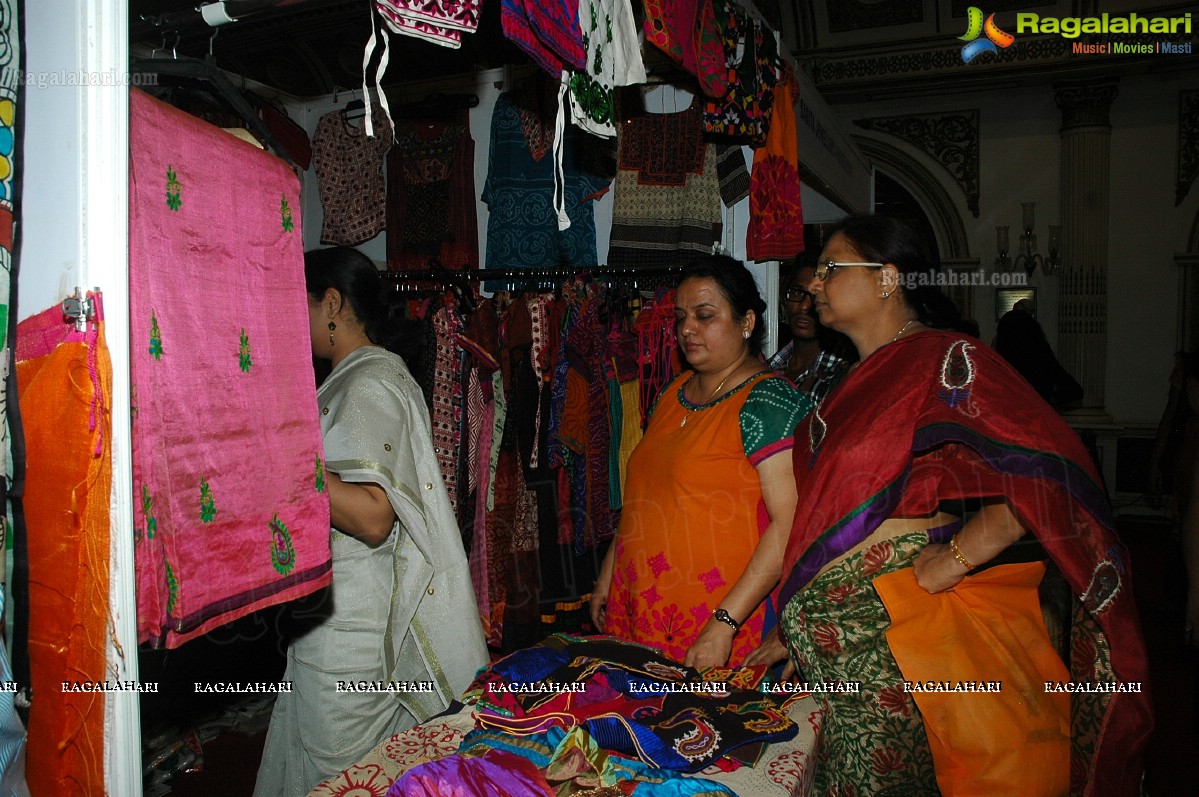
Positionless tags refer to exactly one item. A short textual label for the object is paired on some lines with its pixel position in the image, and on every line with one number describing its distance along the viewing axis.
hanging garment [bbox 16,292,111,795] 0.94
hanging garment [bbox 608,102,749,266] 3.48
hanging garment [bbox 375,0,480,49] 1.28
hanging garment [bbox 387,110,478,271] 3.80
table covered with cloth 1.13
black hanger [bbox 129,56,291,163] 1.09
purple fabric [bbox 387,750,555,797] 1.03
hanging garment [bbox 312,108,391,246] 3.92
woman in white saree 1.77
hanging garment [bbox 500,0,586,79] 1.52
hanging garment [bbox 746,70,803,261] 3.23
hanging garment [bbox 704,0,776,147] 2.79
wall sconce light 7.99
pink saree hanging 1.00
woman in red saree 1.67
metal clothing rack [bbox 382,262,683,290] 3.40
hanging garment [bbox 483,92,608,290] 3.64
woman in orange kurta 1.96
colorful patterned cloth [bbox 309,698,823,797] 1.16
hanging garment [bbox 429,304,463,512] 3.25
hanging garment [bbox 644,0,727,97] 2.16
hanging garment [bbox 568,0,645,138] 1.75
